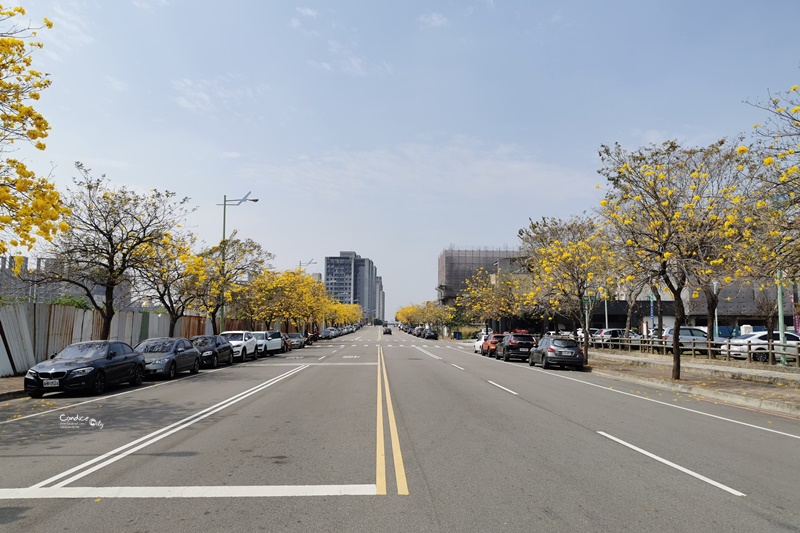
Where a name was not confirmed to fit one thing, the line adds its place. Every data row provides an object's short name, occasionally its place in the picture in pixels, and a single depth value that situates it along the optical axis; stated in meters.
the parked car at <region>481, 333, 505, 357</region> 37.22
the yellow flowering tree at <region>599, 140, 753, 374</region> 18.12
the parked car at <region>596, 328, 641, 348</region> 36.38
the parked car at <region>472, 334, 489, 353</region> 41.68
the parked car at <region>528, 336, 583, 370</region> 25.00
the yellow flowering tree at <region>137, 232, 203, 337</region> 22.42
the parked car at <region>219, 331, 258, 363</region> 30.19
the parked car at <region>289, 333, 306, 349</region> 48.28
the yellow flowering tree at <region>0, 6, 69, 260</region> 11.71
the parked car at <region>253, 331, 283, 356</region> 35.16
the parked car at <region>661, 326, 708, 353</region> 33.71
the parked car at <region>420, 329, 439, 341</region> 84.91
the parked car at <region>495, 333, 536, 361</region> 31.55
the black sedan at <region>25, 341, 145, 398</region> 14.11
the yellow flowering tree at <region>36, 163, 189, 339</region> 19.94
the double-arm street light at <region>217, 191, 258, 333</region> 32.50
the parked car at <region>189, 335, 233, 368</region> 24.95
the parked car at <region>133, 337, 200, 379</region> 19.06
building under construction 116.38
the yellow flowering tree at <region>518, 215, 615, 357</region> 23.94
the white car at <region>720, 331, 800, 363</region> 24.33
